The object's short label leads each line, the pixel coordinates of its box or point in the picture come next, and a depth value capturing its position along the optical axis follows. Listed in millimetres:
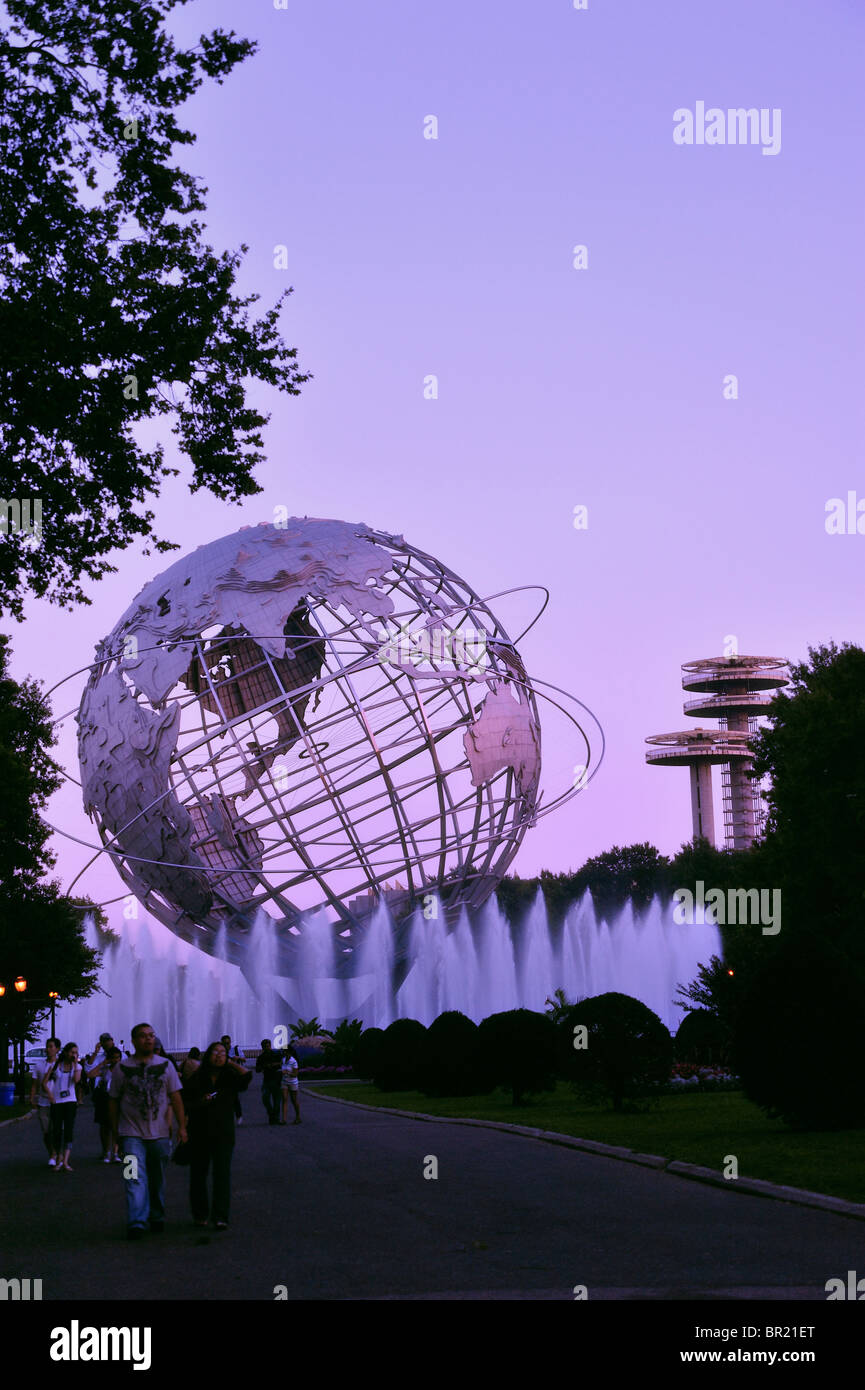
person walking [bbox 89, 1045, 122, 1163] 19709
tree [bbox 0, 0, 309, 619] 15742
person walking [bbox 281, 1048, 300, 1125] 25812
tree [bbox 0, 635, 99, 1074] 41969
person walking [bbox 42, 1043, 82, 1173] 18875
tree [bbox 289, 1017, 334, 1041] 51844
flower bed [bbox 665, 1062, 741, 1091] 29578
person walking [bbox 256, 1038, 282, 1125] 26203
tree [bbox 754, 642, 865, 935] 38688
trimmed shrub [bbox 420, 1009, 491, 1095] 31250
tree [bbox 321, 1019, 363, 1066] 46281
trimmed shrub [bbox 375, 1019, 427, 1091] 34344
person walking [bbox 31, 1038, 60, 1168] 19234
